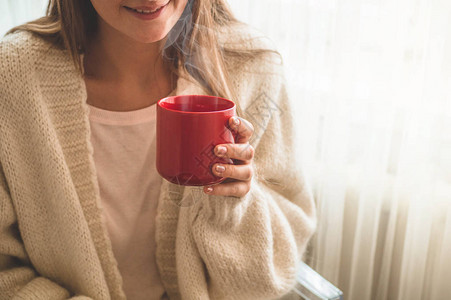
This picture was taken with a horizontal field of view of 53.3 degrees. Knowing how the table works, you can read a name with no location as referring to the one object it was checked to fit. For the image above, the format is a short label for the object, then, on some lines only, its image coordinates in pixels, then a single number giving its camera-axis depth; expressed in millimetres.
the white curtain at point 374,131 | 1321
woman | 1017
